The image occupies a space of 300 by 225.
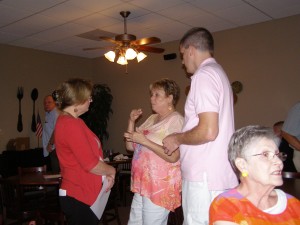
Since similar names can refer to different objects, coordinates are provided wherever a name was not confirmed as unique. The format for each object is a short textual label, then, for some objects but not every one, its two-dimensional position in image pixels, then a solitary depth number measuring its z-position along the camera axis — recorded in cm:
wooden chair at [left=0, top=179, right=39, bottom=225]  324
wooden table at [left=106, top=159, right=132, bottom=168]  480
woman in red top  190
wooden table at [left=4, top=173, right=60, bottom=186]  324
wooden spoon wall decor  656
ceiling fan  439
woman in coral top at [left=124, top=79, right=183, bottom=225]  212
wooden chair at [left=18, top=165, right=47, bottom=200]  396
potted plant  721
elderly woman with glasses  129
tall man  162
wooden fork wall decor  633
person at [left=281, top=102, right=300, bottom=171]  325
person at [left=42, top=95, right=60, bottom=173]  476
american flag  655
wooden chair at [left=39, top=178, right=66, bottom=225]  301
